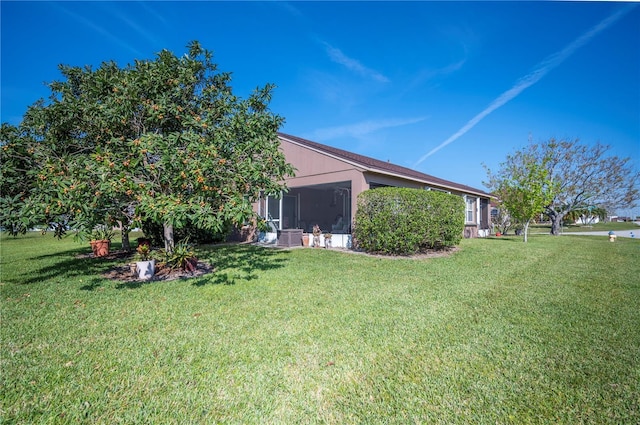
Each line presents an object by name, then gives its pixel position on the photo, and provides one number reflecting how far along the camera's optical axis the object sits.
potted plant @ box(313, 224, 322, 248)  12.34
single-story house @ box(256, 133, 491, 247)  11.64
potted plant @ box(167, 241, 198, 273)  7.08
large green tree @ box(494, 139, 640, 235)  24.19
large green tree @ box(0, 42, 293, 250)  5.05
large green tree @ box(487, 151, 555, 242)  15.32
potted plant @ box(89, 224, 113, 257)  10.43
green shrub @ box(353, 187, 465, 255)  9.44
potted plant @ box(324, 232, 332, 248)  12.07
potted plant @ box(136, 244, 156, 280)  6.68
